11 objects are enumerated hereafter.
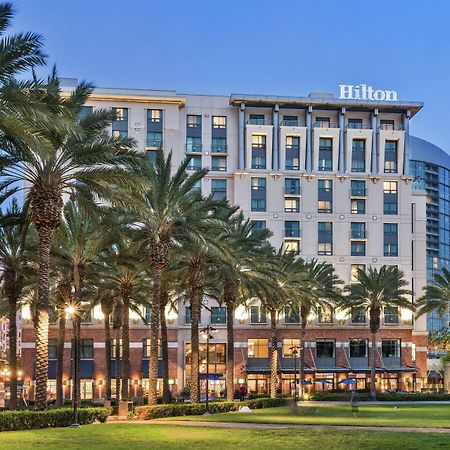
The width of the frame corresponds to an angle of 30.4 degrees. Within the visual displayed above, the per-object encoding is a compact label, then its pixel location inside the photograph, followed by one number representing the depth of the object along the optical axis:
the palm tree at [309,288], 76.06
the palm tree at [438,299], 88.62
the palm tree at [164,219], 47.94
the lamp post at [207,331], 59.32
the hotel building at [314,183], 107.31
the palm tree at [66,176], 37.31
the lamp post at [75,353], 36.33
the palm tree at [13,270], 49.69
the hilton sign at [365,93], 112.62
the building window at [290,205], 110.06
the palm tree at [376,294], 88.38
